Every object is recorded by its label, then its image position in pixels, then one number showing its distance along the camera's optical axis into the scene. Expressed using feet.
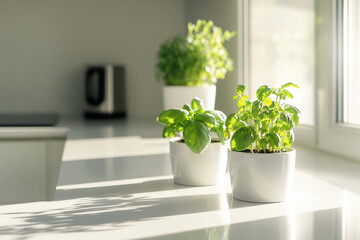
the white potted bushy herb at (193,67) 5.70
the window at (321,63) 4.43
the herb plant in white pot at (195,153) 3.00
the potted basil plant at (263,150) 2.56
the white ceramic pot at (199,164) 3.04
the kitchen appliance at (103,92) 9.00
